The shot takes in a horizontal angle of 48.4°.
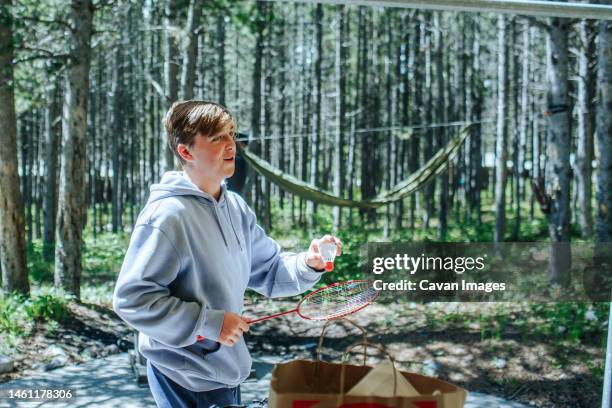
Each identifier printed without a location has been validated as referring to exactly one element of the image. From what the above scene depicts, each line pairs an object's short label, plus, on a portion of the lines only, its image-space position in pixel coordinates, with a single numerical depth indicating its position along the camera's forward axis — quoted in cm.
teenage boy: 162
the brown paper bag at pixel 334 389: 146
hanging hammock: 726
